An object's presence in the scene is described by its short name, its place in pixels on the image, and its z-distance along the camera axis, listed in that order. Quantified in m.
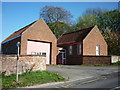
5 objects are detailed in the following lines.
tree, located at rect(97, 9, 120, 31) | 40.12
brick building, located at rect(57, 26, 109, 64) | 23.73
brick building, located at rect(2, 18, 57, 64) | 20.28
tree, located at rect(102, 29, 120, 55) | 27.54
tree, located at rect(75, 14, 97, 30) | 42.22
